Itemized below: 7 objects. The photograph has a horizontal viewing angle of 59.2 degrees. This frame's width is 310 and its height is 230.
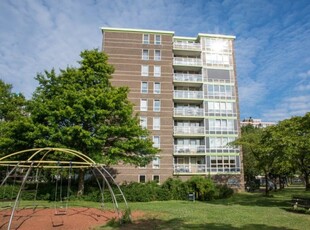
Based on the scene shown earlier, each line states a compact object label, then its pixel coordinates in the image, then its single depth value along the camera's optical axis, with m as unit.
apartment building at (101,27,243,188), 39.41
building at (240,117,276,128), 165.57
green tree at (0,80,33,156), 22.78
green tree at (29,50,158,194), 22.84
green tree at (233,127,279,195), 19.39
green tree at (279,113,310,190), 17.78
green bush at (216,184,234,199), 28.38
